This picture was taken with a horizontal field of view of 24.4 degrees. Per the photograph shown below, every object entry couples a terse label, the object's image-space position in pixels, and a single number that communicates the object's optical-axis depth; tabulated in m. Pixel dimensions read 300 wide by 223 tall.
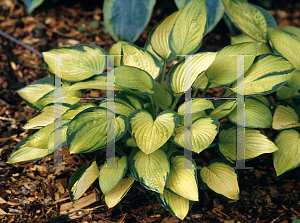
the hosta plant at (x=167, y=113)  1.50
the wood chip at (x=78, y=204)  1.60
